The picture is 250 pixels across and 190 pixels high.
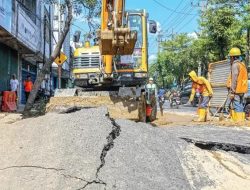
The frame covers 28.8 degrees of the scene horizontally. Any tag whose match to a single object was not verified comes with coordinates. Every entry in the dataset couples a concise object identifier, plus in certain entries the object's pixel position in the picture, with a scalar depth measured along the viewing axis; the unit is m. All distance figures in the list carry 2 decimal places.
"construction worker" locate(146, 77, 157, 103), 12.71
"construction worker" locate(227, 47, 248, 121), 12.08
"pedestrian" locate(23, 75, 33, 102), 21.83
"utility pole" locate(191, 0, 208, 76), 38.96
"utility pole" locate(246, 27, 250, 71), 25.79
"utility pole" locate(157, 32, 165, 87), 68.24
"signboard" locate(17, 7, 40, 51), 21.53
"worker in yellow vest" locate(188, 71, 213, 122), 13.19
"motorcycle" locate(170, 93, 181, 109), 28.50
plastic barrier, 18.75
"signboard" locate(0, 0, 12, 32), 17.05
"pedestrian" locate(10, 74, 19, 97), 20.22
